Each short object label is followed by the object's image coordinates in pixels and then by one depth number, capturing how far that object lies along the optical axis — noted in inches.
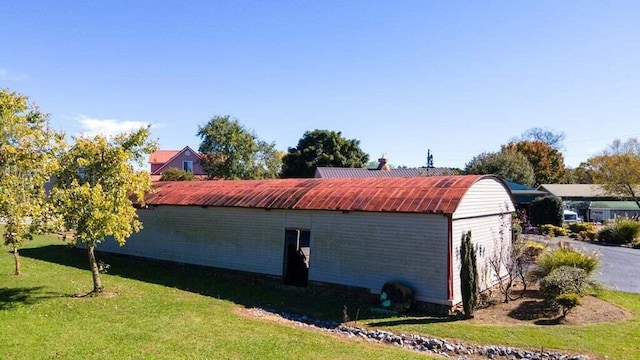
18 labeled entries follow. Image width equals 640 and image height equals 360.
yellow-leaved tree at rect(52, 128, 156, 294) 508.1
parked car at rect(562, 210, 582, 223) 1803.6
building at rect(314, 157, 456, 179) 1561.6
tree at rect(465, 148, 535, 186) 2053.4
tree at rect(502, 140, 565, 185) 2849.4
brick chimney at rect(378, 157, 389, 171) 1833.2
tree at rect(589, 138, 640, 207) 1976.3
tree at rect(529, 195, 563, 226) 1533.0
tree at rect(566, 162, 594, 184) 3435.0
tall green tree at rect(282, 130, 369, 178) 2183.8
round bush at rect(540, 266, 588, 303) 524.4
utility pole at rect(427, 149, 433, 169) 1806.1
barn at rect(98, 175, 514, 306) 530.6
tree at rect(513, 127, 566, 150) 3447.3
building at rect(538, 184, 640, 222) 2118.1
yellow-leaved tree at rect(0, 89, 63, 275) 479.2
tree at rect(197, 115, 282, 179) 1910.8
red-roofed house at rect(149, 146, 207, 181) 2454.5
